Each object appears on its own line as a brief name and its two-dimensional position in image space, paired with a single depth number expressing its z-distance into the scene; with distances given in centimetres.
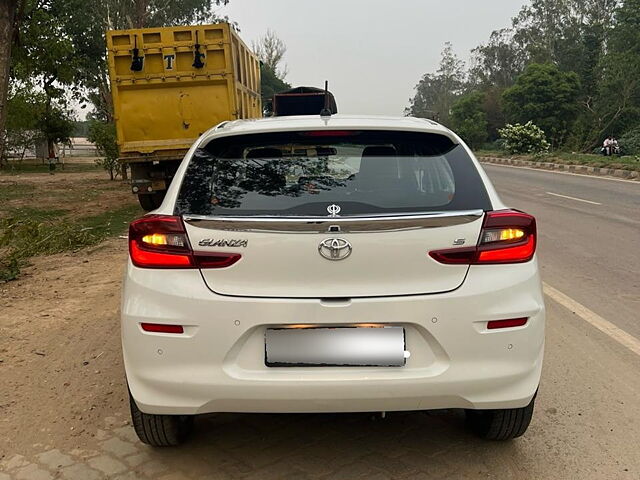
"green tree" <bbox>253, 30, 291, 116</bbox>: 5822
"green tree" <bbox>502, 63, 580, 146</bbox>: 3988
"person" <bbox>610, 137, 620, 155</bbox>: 2995
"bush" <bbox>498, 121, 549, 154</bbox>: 3644
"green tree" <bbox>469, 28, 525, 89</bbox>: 6868
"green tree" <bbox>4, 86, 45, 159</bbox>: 2706
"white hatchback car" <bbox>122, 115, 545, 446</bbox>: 244
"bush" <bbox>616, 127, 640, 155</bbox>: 3039
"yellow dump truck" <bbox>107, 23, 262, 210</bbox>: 1080
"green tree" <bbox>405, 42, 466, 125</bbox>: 8475
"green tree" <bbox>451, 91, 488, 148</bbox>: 5084
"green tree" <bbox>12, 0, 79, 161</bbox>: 1673
